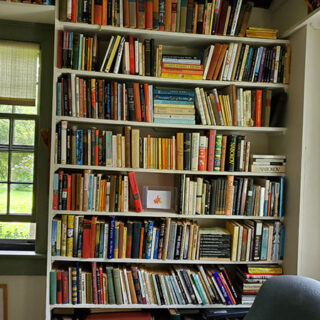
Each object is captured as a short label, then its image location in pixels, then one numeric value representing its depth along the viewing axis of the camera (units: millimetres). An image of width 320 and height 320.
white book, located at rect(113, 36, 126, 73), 2234
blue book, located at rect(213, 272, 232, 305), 2338
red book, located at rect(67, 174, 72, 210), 2238
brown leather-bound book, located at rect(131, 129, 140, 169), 2270
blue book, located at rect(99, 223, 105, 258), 2271
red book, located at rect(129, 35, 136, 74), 2254
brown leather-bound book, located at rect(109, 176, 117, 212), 2271
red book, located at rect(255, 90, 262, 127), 2363
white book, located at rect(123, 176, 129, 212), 2277
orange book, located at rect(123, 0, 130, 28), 2225
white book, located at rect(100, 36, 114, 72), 2229
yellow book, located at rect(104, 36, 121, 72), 2234
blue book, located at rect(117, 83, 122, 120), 2266
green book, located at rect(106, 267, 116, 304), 2275
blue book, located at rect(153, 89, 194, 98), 2322
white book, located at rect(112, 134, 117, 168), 2275
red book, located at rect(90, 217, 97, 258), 2258
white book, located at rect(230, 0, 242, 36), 2291
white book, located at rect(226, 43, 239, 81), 2320
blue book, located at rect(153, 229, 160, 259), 2305
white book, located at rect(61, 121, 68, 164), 2215
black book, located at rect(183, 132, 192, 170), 2307
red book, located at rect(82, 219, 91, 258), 2258
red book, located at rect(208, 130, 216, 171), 2322
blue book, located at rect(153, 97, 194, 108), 2314
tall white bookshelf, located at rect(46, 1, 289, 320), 2227
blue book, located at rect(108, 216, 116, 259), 2266
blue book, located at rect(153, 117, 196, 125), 2312
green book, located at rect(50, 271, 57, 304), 2232
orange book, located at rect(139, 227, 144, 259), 2295
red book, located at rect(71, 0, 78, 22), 2199
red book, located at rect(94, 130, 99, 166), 2260
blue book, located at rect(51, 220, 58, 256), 2232
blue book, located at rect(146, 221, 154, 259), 2295
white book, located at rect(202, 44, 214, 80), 2329
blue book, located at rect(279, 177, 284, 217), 2357
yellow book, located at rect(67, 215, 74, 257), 2242
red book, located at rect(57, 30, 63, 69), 2213
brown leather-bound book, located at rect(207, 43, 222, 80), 2316
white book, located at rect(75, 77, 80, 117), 2227
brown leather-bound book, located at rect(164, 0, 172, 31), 2250
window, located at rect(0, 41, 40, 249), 2473
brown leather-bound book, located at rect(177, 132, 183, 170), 2307
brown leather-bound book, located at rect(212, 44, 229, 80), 2309
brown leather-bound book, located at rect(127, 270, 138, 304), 2291
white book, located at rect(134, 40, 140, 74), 2264
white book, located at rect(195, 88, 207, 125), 2320
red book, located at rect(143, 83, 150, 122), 2291
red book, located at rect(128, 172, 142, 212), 2285
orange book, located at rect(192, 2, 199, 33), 2274
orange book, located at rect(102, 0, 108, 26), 2215
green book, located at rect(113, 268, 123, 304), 2277
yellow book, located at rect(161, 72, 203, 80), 2309
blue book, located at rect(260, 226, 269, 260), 2361
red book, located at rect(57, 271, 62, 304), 2238
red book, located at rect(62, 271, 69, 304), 2244
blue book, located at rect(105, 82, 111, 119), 2270
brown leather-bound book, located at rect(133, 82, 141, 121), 2281
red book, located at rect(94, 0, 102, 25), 2207
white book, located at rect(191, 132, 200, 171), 2309
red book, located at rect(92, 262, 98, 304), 2257
